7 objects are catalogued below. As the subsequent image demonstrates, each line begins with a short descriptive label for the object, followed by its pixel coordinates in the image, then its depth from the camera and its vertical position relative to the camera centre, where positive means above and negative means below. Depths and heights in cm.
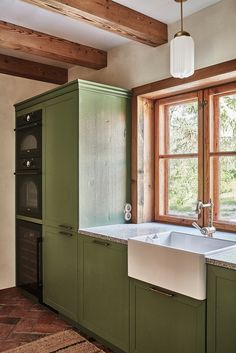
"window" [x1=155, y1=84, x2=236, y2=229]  271 +18
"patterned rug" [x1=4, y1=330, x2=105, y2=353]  250 -127
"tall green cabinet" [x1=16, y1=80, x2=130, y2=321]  283 +5
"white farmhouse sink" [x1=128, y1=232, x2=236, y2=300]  186 -51
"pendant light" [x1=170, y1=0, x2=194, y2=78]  213 +77
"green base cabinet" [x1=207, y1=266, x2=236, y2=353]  173 -69
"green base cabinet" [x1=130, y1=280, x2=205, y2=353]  190 -88
